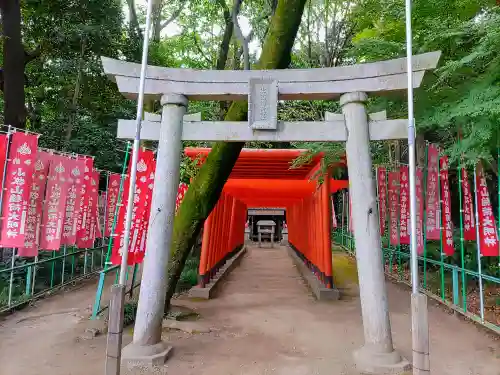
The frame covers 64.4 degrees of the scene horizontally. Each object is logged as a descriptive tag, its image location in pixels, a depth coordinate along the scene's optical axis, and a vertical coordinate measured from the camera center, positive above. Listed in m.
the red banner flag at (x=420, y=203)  8.08 +0.69
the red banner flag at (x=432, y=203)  7.44 +0.65
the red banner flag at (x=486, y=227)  5.94 +0.17
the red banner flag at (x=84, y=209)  8.84 +0.44
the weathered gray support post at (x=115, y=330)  3.64 -0.93
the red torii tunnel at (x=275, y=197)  8.84 +1.00
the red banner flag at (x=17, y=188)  6.31 +0.62
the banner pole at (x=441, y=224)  7.37 +0.25
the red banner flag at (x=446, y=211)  7.32 +0.48
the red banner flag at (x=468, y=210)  6.64 +0.46
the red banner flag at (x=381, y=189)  10.20 +1.20
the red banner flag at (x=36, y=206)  7.10 +0.38
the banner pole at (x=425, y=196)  7.70 +0.82
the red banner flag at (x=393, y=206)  9.75 +0.76
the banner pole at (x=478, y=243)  5.83 -0.07
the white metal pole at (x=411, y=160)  3.63 +0.73
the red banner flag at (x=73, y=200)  8.34 +0.60
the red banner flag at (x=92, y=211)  9.35 +0.43
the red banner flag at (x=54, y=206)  7.61 +0.42
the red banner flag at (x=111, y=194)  10.66 +0.95
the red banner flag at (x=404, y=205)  8.91 +0.70
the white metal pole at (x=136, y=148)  3.93 +0.86
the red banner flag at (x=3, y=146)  6.13 +1.24
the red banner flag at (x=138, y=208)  6.33 +0.36
